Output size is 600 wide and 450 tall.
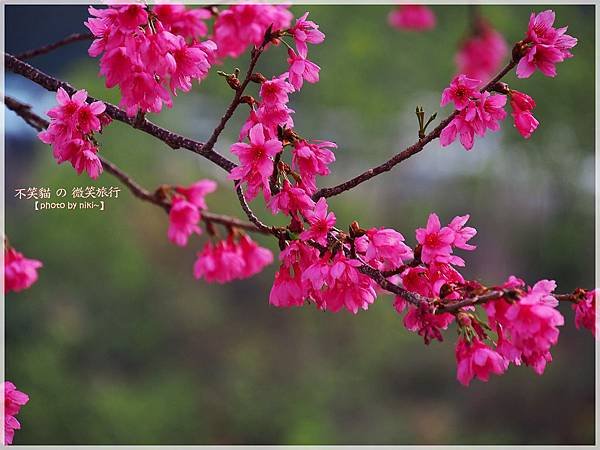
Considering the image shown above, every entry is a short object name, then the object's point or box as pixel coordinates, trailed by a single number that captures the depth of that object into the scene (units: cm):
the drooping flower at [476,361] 186
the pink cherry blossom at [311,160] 189
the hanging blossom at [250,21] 190
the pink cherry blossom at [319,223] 187
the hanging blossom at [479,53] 321
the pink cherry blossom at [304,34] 190
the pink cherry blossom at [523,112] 190
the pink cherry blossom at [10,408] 193
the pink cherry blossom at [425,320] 186
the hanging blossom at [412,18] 361
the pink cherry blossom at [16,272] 203
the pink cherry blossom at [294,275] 188
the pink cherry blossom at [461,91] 187
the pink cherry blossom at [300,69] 191
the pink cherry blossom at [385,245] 187
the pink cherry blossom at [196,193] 198
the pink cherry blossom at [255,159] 187
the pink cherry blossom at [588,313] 187
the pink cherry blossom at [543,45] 188
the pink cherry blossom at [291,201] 188
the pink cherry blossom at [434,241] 187
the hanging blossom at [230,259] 204
